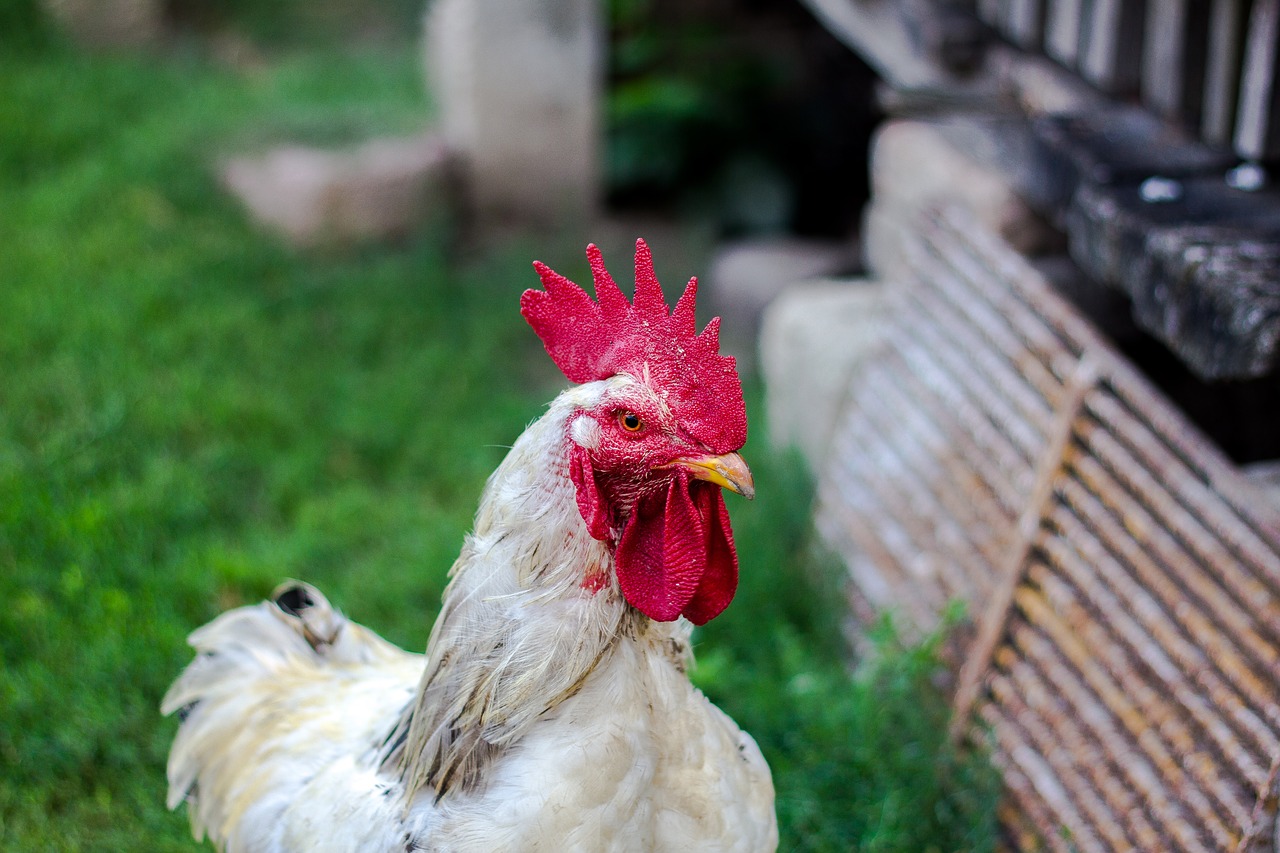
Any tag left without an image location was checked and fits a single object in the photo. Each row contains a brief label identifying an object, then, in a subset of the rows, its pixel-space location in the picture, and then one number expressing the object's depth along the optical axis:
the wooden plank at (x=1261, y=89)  2.93
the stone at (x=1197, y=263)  2.53
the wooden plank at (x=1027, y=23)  3.89
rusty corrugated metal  2.71
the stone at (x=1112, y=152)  3.13
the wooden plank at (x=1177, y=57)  3.29
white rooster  1.97
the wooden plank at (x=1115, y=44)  3.50
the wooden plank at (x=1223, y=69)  3.17
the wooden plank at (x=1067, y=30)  3.69
